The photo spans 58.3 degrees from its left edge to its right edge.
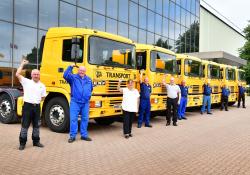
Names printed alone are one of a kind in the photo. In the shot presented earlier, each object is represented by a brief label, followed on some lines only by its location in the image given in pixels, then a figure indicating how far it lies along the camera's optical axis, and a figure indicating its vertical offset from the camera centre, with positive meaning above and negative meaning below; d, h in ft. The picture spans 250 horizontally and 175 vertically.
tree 105.57 +18.28
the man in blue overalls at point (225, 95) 38.35 -0.93
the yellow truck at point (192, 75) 29.32 +1.92
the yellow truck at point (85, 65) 18.29 +1.78
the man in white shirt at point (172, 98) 24.18 -1.00
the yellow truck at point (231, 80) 39.96 +1.86
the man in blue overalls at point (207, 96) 33.18 -0.99
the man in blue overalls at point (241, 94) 43.04 -0.80
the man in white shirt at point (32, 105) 14.95 -1.24
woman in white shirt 18.56 -1.43
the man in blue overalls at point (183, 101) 28.54 -1.56
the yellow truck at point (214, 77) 34.90 +2.00
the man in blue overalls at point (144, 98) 22.62 -0.98
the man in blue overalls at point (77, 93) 16.84 -0.43
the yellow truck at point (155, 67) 23.75 +2.36
